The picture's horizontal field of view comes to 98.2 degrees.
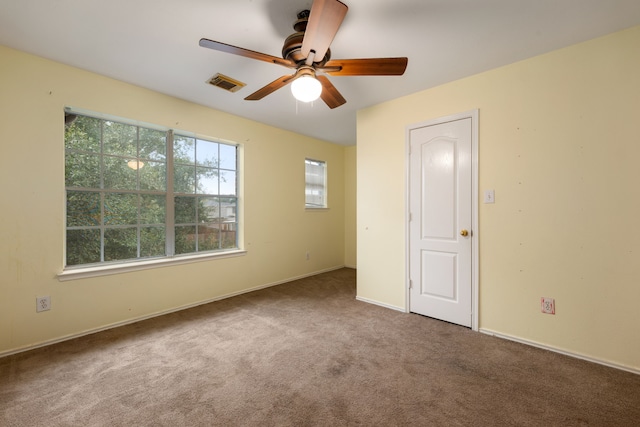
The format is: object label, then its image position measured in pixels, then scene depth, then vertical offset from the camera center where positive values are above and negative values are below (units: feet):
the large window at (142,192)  8.66 +0.73
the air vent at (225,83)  8.59 +4.19
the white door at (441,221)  8.86 -0.29
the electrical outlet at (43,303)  7.59 -2.50
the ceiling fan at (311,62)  5.12 +3.14
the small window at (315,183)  16.01 +1.74
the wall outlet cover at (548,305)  7.38 -2.50
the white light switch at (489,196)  8.32 +0.49
